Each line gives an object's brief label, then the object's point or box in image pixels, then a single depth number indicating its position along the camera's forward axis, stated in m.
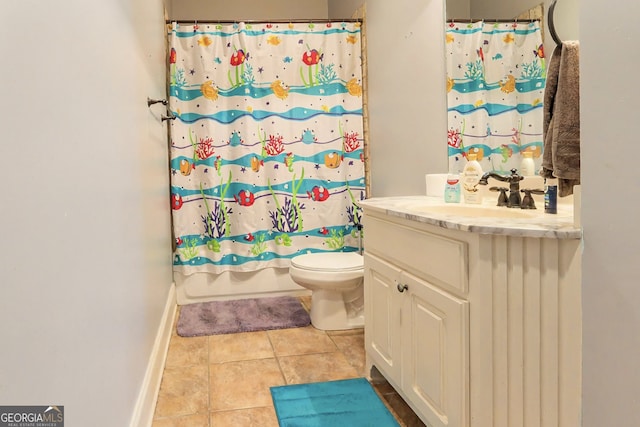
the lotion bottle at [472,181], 2.11
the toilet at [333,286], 2.78
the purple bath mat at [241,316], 2.97
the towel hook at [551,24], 1.47
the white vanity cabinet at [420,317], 1.43
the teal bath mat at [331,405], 1.86
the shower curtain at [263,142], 3.37
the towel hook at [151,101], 2.30
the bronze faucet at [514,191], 1.93
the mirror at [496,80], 1.99
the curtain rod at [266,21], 3.36
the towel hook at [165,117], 2.88
